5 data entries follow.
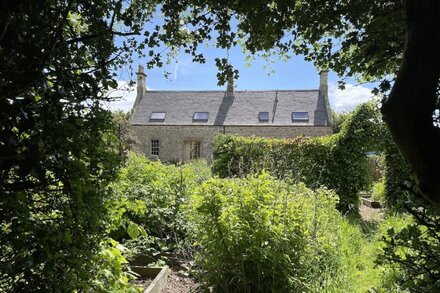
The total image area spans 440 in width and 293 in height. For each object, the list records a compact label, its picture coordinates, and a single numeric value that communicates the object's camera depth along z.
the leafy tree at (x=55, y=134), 1.25
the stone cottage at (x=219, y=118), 24.06
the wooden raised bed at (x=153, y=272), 3.74
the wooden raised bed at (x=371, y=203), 11.22
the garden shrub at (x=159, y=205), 4.93
